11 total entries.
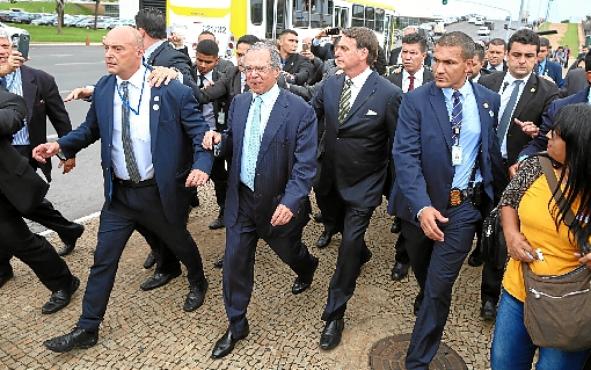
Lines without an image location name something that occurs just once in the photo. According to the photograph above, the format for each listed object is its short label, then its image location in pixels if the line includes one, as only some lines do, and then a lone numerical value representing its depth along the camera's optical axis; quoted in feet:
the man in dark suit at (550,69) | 26.20
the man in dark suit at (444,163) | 10.24
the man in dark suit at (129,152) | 11.35
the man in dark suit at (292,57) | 23.29
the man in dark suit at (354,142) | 12.06
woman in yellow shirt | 7.05
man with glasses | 10.89
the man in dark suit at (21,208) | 11.32
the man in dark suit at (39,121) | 14.66
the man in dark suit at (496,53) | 22.05
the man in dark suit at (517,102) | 13.24
